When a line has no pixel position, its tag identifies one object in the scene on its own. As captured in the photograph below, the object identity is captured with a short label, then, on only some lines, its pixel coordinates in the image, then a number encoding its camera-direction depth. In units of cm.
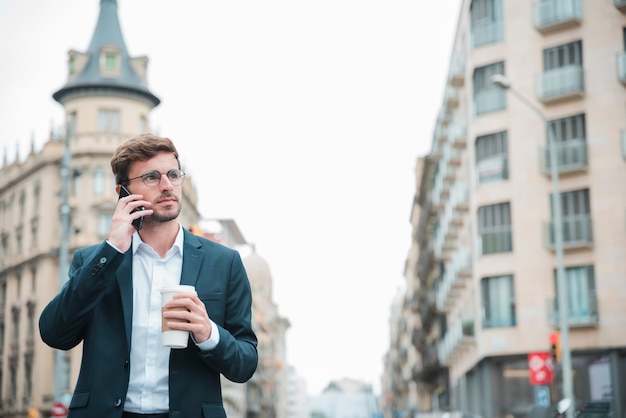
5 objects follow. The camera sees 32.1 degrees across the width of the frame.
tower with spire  6512
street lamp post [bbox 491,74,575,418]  2950
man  396
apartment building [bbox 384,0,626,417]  4119
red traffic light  2775
